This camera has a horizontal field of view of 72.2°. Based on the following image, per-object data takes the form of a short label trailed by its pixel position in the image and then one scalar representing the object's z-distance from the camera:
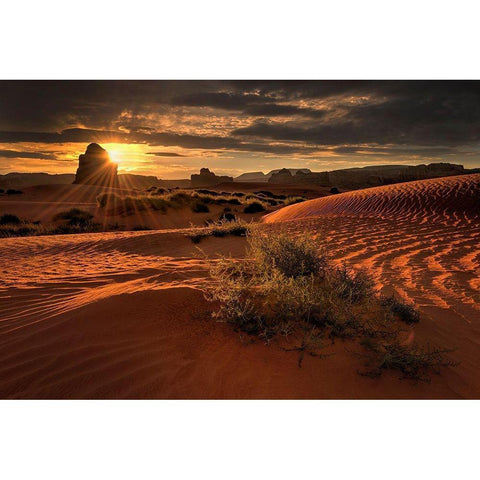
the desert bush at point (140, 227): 13.94
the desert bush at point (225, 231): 8.00
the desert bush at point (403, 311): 3.07
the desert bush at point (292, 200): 22.39
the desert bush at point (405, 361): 2.32
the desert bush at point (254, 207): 18.89
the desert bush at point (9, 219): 14.81
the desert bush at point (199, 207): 17.69
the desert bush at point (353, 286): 3.13
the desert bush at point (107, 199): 19.08
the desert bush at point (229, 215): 15.38
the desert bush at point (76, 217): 14.96
